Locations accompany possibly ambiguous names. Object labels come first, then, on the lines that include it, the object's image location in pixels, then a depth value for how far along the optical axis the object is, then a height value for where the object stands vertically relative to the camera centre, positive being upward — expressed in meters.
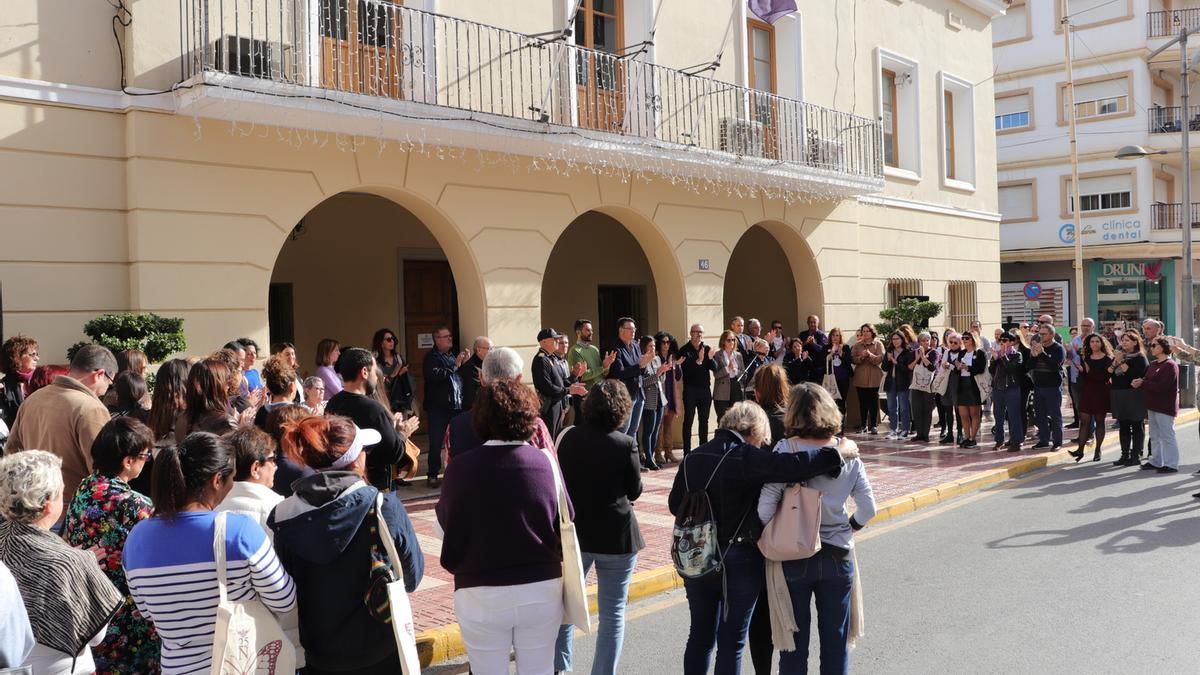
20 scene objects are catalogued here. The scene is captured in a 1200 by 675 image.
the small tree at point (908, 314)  16.97 +0.35
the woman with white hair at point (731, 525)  4.39 -0.86
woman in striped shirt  3.28 -0.72
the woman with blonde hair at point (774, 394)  5.43 -0.32
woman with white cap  3.42 -0.78
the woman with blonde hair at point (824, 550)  4.38 -0.98
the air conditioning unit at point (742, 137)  14.55 +3.07
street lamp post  19.03 +1.95
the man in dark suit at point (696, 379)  13.13 -0.55
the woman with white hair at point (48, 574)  3.14 -0.73
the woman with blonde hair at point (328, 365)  8.55 -0.16
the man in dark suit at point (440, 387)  10.92 -0.48
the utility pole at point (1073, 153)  26.58 +5.01
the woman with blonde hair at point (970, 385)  13.82 -0.76
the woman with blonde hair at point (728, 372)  13.31 -0.47
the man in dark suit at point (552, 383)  10.38 -0.44
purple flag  14.31 +4.90
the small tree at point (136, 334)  8.48 +0.16
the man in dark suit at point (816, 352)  15.49 -0.25
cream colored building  9.04 +2.26
